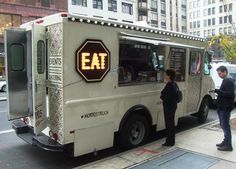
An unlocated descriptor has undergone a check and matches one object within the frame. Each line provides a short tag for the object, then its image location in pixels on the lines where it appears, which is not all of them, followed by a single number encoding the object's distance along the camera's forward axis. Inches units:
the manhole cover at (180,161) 154.8
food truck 151.9
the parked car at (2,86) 639.6
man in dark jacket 174.9
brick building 840.2
